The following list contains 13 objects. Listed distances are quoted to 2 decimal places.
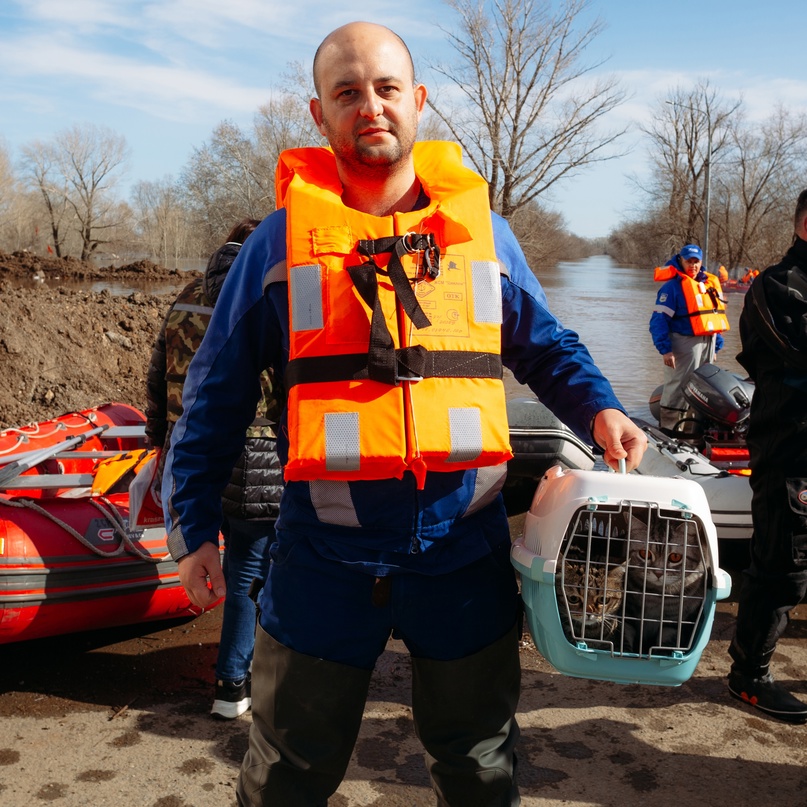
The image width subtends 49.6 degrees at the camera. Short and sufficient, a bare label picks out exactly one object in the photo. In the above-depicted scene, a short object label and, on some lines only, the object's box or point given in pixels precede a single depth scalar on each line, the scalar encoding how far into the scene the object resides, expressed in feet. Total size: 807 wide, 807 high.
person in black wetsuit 10.09
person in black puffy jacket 9.91
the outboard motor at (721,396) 19.03
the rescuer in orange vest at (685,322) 29.14
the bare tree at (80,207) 198.49
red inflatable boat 10.98
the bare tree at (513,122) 74.97
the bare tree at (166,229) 232.53
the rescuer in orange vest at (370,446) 5.84
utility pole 110.50
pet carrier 5.74
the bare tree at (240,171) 111.04
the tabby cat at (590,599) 5.86
